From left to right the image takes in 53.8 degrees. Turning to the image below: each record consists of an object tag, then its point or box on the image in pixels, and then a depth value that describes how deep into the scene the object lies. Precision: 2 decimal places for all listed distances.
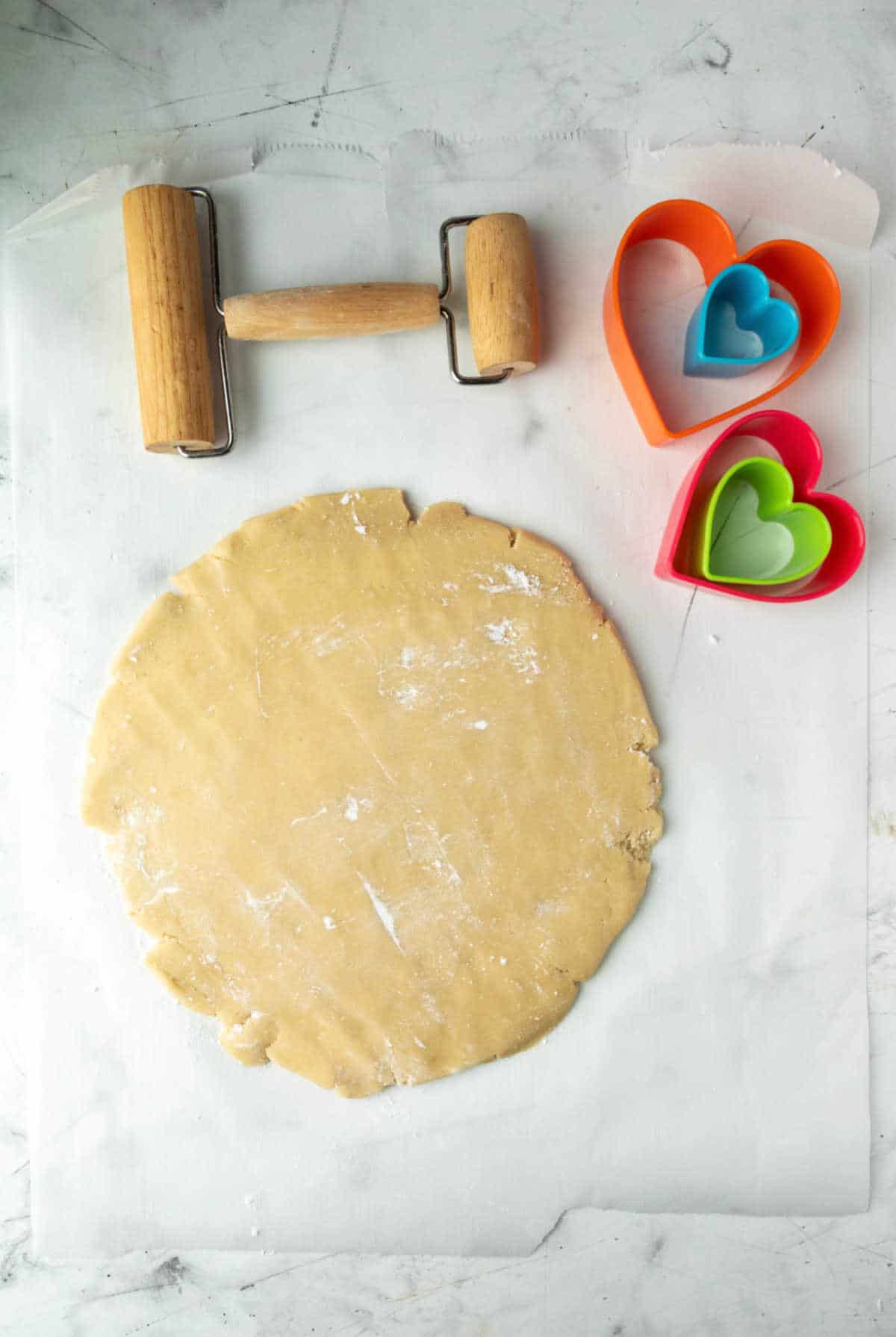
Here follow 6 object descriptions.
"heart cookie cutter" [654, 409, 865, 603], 0.90
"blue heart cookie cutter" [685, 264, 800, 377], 0.89
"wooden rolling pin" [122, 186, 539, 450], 0.87
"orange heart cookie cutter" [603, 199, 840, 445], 0.88
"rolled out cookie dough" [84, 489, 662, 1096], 0.91
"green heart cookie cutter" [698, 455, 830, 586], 0.91
